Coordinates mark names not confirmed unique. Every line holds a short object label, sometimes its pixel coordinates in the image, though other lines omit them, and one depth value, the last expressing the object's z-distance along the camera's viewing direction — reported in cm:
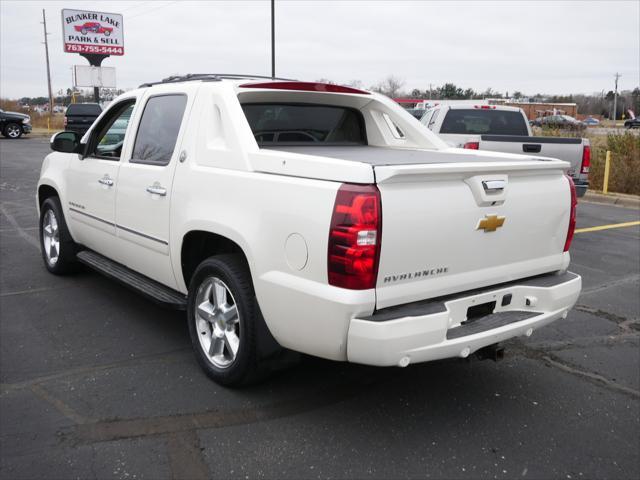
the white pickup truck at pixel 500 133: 864
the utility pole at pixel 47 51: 5788
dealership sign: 4175
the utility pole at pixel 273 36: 2583
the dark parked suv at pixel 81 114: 2124
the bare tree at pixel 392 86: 7339
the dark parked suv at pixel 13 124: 3231
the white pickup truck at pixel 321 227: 286
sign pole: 4300
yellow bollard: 1339
